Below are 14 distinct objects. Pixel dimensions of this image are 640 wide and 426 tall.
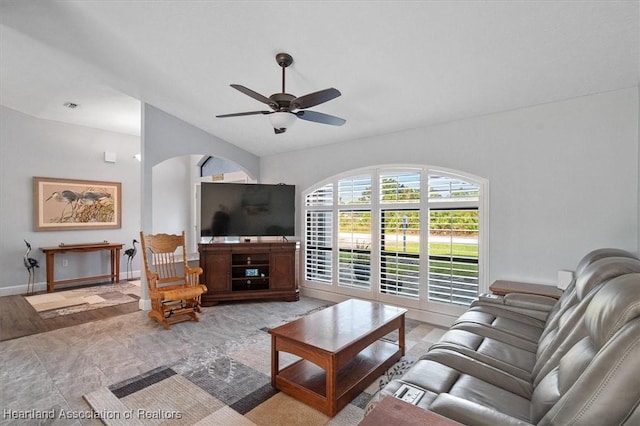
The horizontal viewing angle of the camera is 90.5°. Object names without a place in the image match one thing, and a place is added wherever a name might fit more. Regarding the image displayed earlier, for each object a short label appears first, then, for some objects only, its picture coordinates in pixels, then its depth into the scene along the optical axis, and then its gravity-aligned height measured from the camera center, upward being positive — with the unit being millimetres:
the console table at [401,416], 1037 -688
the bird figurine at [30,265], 5254 -878
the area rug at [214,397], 2102 -1363
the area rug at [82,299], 4457 -1366
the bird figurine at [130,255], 6375 -881
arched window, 3725 -304
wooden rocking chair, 3869 -933
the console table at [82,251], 5344 -773
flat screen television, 4926 +40
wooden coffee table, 2176 -1025
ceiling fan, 2482 +902
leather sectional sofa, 997 -724
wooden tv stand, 4734 -906
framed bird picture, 5461 +145
